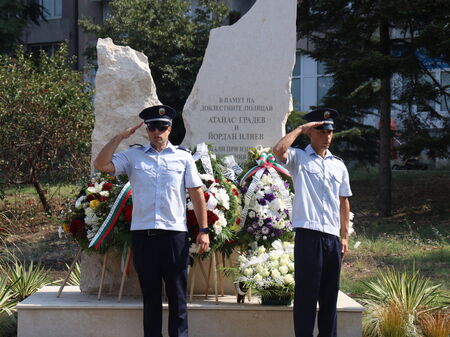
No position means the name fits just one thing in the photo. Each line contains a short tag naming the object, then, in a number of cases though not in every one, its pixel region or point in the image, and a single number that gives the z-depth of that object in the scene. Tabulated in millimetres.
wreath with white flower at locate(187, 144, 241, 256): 6098
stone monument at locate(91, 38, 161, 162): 7117
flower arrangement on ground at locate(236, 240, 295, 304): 5859
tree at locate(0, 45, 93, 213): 12891
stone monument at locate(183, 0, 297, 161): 7312
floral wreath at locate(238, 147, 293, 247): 6445
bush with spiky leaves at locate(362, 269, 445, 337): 6191
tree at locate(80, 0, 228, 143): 19297
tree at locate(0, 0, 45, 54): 21141
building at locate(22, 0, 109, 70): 27406
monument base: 5949
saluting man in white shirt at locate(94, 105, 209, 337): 5152
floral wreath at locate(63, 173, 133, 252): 6117
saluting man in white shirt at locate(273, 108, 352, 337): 5117
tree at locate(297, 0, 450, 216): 14031
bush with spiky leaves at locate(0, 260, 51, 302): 7484
